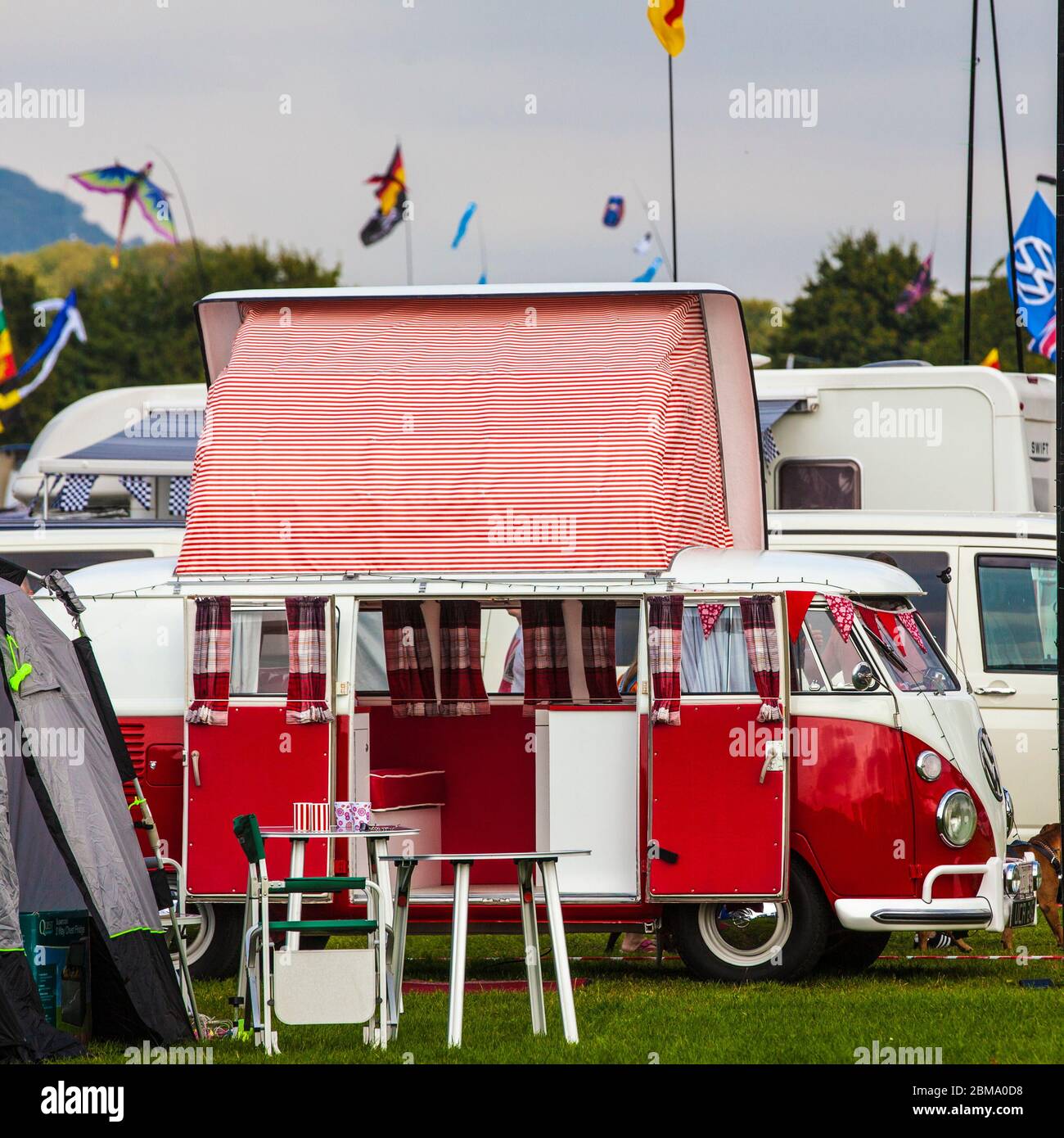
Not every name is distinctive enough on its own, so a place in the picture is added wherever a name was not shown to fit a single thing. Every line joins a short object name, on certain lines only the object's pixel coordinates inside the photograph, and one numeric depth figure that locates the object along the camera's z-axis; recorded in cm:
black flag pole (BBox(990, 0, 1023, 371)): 1641
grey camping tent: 859
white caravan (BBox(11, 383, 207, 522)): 1705
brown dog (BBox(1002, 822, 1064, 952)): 1156
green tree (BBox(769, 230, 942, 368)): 5188
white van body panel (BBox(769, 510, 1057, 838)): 1359
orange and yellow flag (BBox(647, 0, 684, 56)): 1509
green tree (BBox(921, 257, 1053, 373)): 4925
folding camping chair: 837
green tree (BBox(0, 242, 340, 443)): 5875
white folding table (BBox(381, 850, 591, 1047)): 849
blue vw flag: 1950
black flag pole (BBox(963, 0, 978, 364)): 1752
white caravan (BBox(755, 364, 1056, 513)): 1472
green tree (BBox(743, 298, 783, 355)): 6186
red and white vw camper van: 1028
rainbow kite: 2500
